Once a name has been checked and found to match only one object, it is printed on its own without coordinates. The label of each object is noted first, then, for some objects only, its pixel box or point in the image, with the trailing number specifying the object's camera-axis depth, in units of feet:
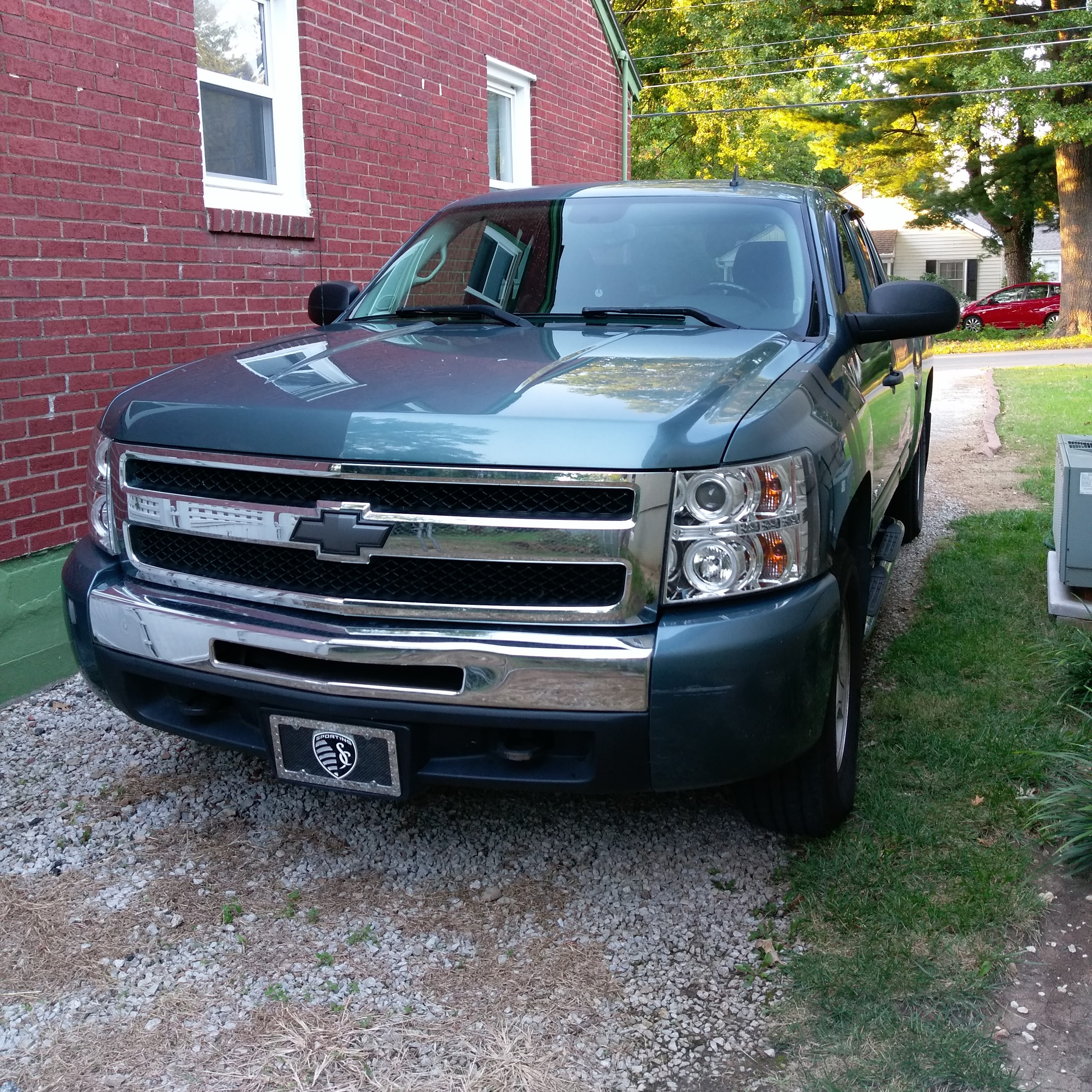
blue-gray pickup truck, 8.20
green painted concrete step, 14.64
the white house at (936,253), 164.14
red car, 114.01
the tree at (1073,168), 76.59
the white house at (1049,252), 169.48
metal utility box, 14.47
